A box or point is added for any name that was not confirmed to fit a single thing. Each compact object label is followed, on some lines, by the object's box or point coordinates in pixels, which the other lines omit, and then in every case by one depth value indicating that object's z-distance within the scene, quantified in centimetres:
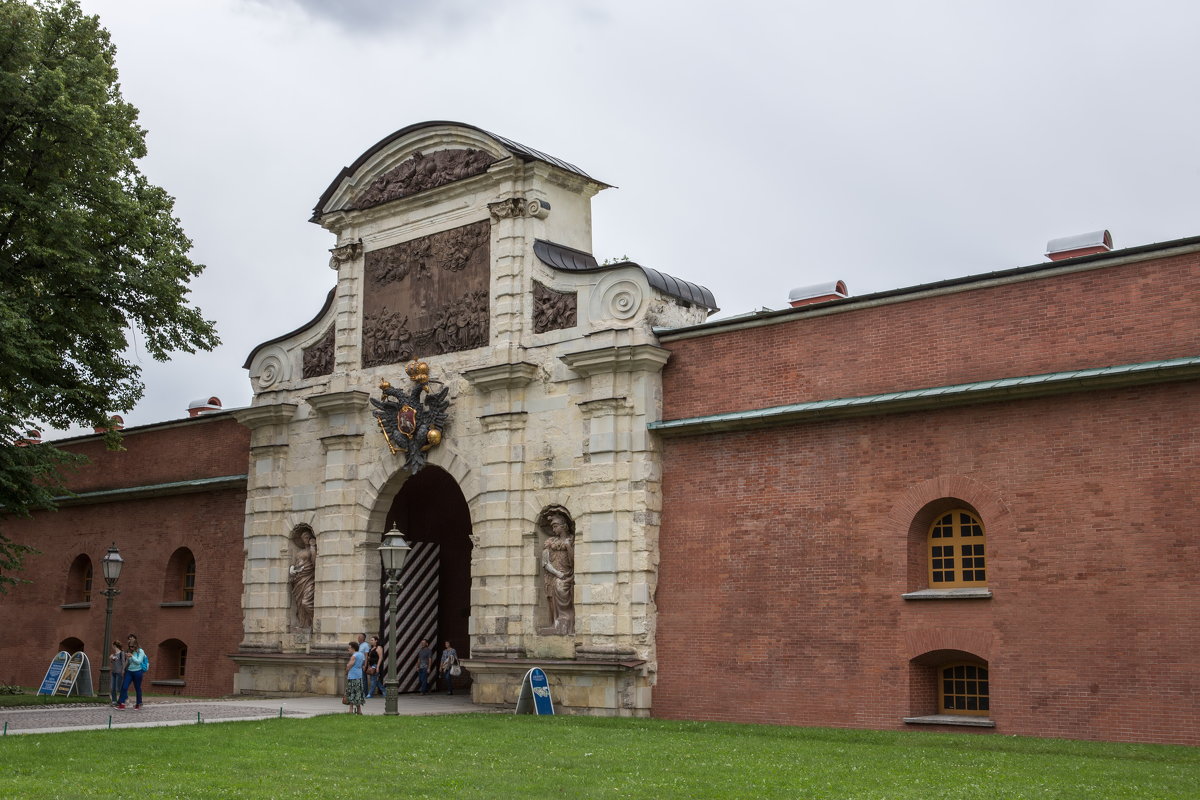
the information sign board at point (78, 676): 2684
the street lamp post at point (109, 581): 2644
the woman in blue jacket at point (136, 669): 2297
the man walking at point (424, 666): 2773
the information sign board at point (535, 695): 2192
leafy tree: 2369
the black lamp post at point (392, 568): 2198
